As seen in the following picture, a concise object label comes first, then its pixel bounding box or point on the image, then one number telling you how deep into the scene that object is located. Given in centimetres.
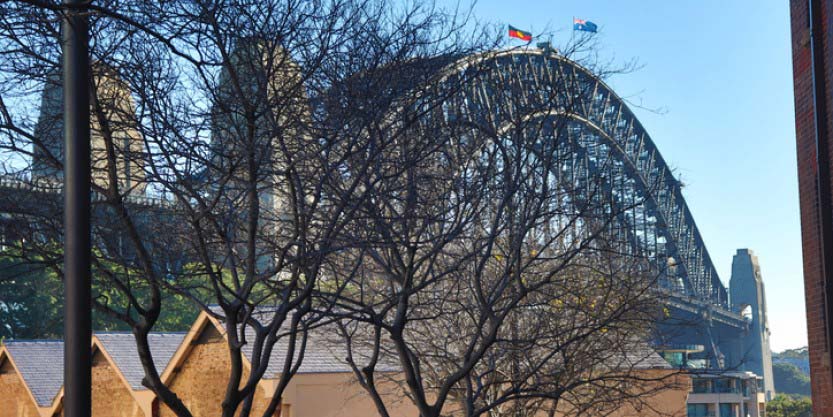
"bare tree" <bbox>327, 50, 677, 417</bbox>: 1307
